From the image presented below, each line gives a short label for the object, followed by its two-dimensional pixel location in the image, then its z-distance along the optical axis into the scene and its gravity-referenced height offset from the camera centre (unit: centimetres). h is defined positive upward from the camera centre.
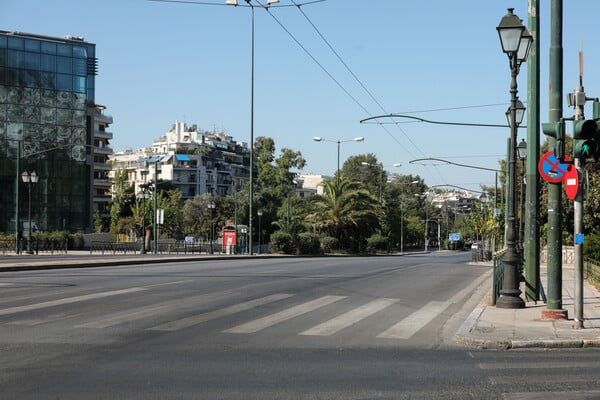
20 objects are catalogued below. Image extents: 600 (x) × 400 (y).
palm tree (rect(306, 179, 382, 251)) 7350 +67
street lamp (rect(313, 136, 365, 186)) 6980 +748
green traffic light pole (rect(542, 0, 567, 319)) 1333 +42
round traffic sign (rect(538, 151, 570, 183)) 1287 +95
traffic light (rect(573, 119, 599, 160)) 1175 +134
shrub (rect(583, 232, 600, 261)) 2882 -91
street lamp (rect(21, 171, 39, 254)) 5366 +294
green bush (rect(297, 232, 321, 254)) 6506 -182
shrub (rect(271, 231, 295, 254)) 6291 -170
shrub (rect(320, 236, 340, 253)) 7125 -199
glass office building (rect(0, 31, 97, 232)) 7206 +907
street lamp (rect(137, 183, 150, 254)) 5903 -180
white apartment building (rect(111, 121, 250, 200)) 14250 +1158
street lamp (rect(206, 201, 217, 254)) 10472 -88
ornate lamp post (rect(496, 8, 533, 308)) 1455 +194
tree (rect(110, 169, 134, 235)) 11382 +363
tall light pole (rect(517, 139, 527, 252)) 3126 +306
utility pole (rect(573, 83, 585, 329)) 1190 -35
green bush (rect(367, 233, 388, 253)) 8394 -225
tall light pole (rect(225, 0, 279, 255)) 5069 +743
